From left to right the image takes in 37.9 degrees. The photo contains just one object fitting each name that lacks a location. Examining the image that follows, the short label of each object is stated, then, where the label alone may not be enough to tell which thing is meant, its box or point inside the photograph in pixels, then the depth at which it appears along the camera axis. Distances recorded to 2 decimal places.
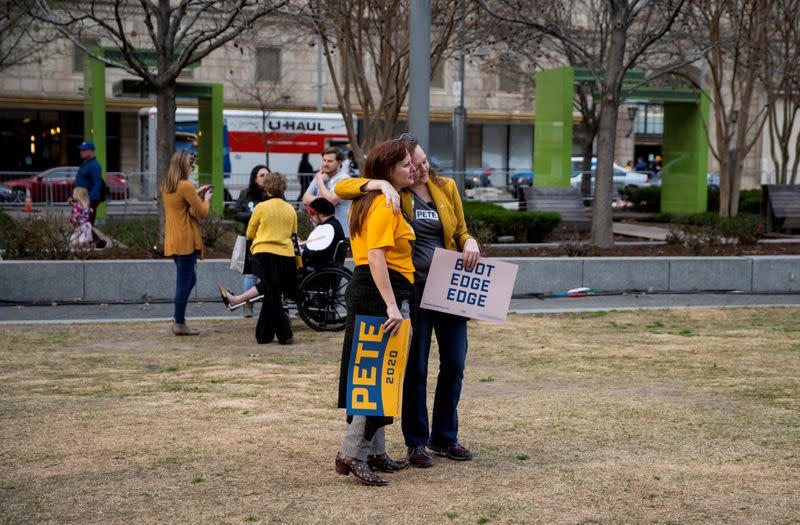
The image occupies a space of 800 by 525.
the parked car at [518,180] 28.50
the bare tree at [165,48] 15.16
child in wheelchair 11.16
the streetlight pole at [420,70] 12.16
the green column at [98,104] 24.42
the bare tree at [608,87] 16.28
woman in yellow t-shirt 5.76
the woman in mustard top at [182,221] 10.60
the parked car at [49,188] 26.97
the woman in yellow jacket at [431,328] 6.14
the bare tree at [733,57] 21.19
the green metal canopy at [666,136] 23.95
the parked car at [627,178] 38.79
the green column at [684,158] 27.22
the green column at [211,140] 26.08
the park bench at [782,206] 22.66
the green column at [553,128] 23.84
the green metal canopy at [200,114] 24.02
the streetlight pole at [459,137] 32.00
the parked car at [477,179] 28.69
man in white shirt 11.20
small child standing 14.79
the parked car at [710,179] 39.23
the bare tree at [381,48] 20.88
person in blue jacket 17.80
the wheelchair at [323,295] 11.26
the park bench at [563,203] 22.58
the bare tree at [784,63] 22.47
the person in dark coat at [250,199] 11.97
